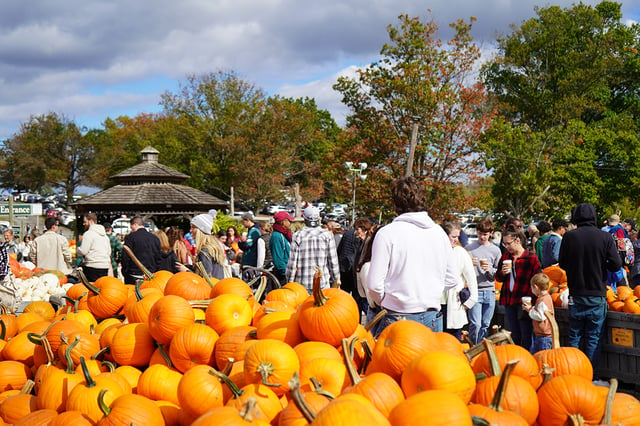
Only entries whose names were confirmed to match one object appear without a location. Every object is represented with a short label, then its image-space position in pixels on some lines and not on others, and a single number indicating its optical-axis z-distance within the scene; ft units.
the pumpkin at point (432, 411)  6.03
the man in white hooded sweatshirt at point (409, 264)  11.84
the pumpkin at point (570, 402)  7.21
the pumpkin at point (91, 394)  8.34
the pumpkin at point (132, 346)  10.14
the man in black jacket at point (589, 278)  18.85
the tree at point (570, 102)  94.84
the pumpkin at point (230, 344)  9.16
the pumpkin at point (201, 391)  7.88
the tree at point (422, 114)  72.18
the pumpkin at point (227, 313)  10.23
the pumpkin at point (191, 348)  9.40
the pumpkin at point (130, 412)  7.72
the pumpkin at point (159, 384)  9.10
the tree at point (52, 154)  141.59
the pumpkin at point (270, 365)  7.78
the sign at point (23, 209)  63.25
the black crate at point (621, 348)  18.42
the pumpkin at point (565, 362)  8.46
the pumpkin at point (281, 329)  9.47
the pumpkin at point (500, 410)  6.63
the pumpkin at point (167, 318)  9.84
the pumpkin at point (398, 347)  7.89
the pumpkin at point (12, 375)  11.08
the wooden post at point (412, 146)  61.11
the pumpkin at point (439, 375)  6.98
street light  71.90
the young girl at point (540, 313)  18.79
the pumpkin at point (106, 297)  12.80
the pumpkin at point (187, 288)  11.97
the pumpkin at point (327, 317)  9.21
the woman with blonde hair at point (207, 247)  24.82
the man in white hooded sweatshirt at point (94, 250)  28.40
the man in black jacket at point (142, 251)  27.09
